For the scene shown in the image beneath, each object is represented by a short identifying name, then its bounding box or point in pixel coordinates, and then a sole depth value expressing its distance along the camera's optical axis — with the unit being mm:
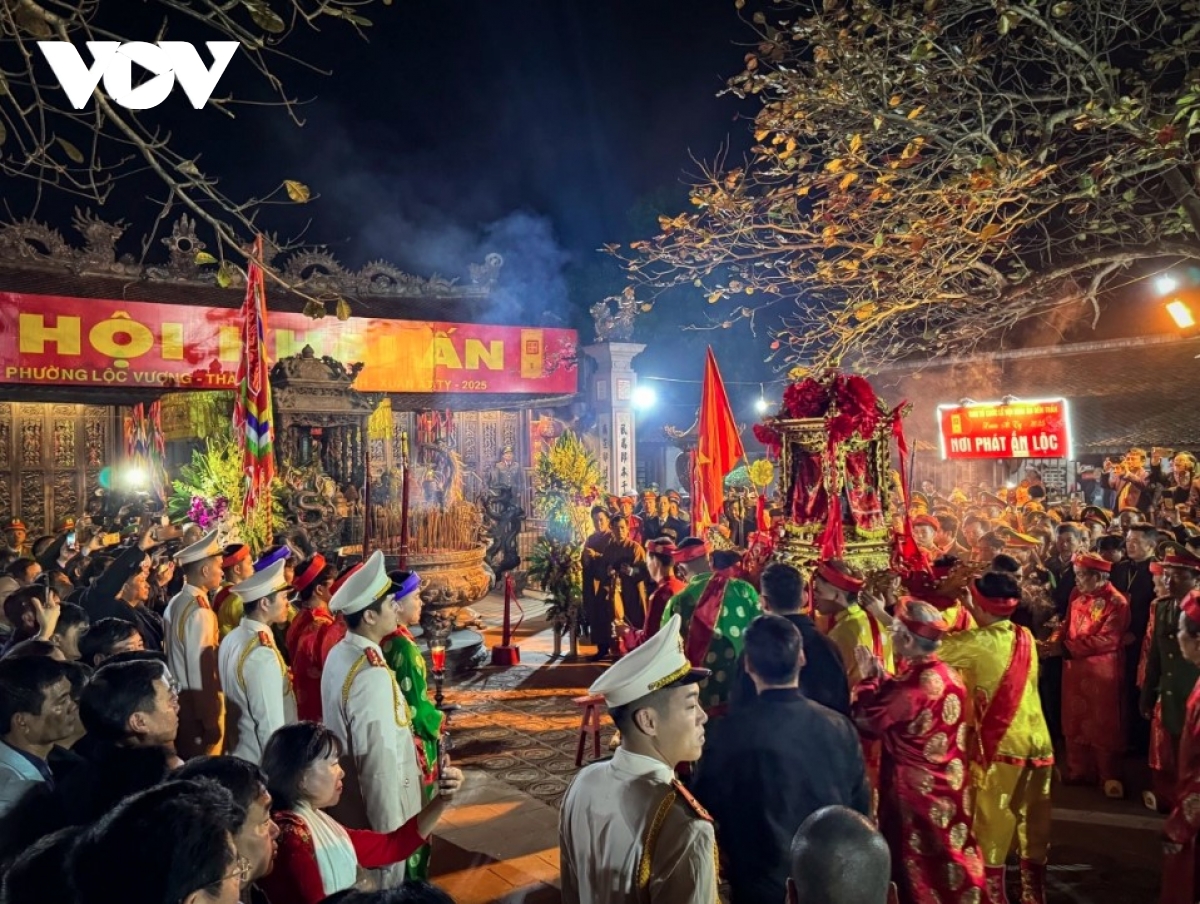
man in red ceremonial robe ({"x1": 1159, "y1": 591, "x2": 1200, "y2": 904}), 3385
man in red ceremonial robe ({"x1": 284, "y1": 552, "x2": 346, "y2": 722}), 4965
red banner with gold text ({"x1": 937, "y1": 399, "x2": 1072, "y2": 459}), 17000
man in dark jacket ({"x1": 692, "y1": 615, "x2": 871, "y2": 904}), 3037
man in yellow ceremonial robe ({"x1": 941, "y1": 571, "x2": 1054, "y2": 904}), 4211
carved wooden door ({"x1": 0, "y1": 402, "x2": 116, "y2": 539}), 16469
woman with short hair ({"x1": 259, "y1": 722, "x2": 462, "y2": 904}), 2447
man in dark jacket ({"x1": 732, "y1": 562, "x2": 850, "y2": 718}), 4121
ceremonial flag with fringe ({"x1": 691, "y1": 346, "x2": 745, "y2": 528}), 10031
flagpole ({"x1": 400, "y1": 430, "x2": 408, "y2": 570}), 6819
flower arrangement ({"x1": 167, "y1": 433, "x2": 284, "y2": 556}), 10531
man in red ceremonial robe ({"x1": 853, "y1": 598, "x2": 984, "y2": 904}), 3662
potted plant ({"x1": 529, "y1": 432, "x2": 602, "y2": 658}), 10570
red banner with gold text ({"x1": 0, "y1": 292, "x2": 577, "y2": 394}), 15102
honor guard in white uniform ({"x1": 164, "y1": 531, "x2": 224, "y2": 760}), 4672
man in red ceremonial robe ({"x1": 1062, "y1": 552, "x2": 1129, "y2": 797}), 5988
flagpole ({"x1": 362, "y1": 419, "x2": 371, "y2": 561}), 7935
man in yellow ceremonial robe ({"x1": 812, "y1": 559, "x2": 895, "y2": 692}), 4922
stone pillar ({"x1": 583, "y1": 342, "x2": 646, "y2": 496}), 19328
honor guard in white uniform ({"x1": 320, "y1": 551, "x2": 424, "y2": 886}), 3695
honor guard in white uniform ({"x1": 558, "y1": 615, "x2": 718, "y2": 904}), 2195
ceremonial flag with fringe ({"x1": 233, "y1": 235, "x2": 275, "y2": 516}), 8227
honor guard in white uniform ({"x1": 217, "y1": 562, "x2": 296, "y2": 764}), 4301
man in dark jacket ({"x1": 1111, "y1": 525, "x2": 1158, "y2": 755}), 6281
